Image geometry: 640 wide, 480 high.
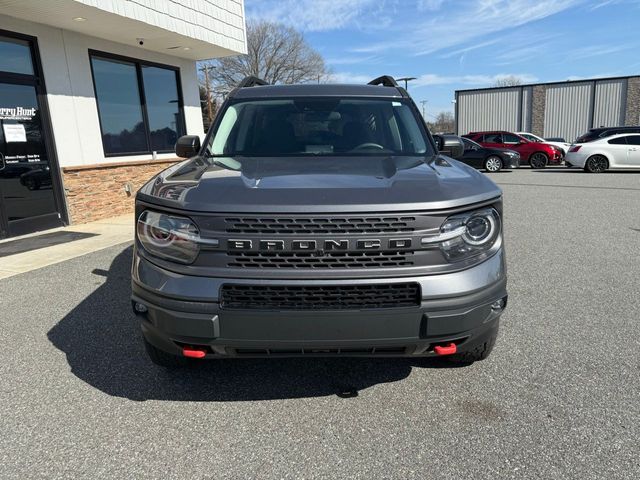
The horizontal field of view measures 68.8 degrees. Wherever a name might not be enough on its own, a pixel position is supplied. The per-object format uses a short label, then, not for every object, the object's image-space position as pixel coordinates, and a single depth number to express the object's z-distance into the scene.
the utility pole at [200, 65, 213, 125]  43.25
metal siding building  32.28
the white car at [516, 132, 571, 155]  22.11
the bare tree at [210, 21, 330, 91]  49.75
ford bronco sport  2.07
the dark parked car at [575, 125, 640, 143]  18.11
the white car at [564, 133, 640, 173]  17.11
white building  7.32
